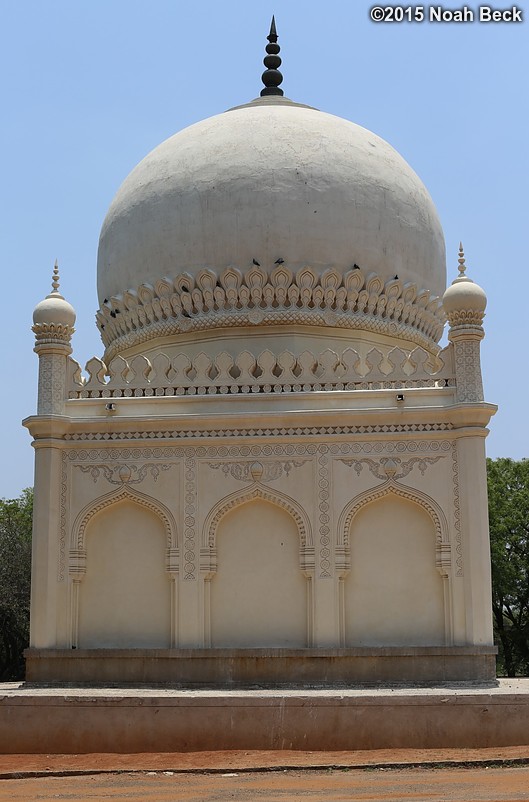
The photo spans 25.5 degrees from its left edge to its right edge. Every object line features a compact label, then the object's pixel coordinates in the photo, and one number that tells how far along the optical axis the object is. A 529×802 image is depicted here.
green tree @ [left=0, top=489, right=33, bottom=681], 24.50
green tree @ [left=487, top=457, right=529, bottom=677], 25.64
